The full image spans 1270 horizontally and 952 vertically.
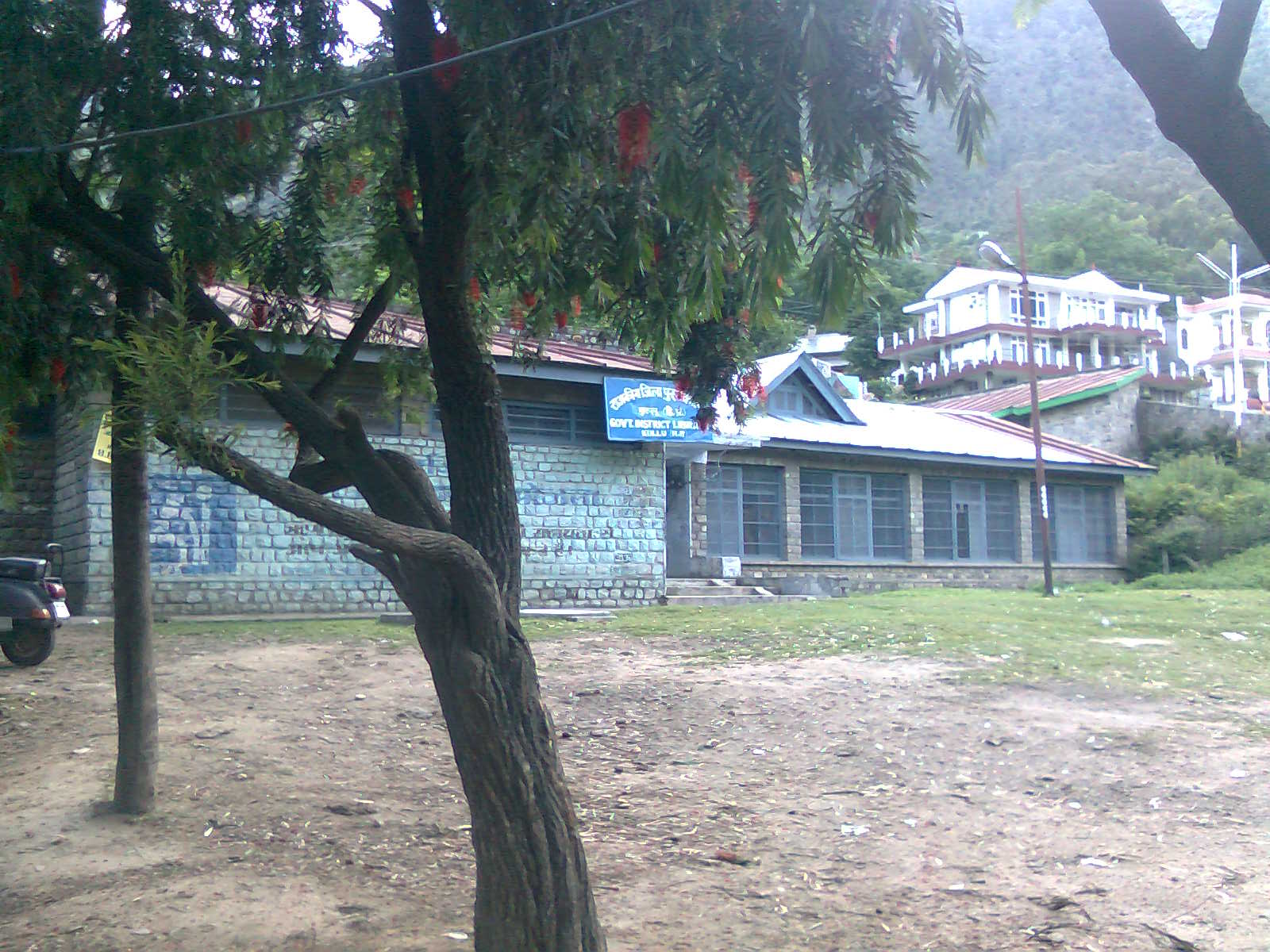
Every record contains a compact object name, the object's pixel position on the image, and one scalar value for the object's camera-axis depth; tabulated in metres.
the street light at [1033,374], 23.14
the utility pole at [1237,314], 46.91
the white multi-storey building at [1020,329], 65.75
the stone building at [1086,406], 42.06
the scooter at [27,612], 11.49
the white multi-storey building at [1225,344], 67.06
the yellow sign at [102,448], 14.77
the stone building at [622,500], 16.16
